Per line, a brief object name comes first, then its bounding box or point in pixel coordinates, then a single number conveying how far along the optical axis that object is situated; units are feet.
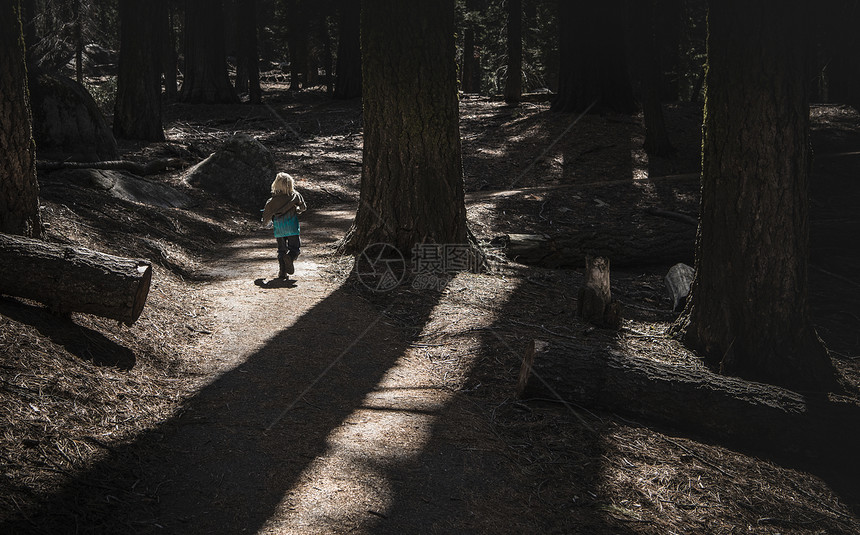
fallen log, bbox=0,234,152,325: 16.90
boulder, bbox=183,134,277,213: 44.62
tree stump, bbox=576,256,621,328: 23.72
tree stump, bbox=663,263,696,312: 26.81
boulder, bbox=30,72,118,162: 38.70
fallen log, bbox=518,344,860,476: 16.52
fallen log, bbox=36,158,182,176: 34.55
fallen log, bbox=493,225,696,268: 31.78
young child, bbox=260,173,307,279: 26.78
